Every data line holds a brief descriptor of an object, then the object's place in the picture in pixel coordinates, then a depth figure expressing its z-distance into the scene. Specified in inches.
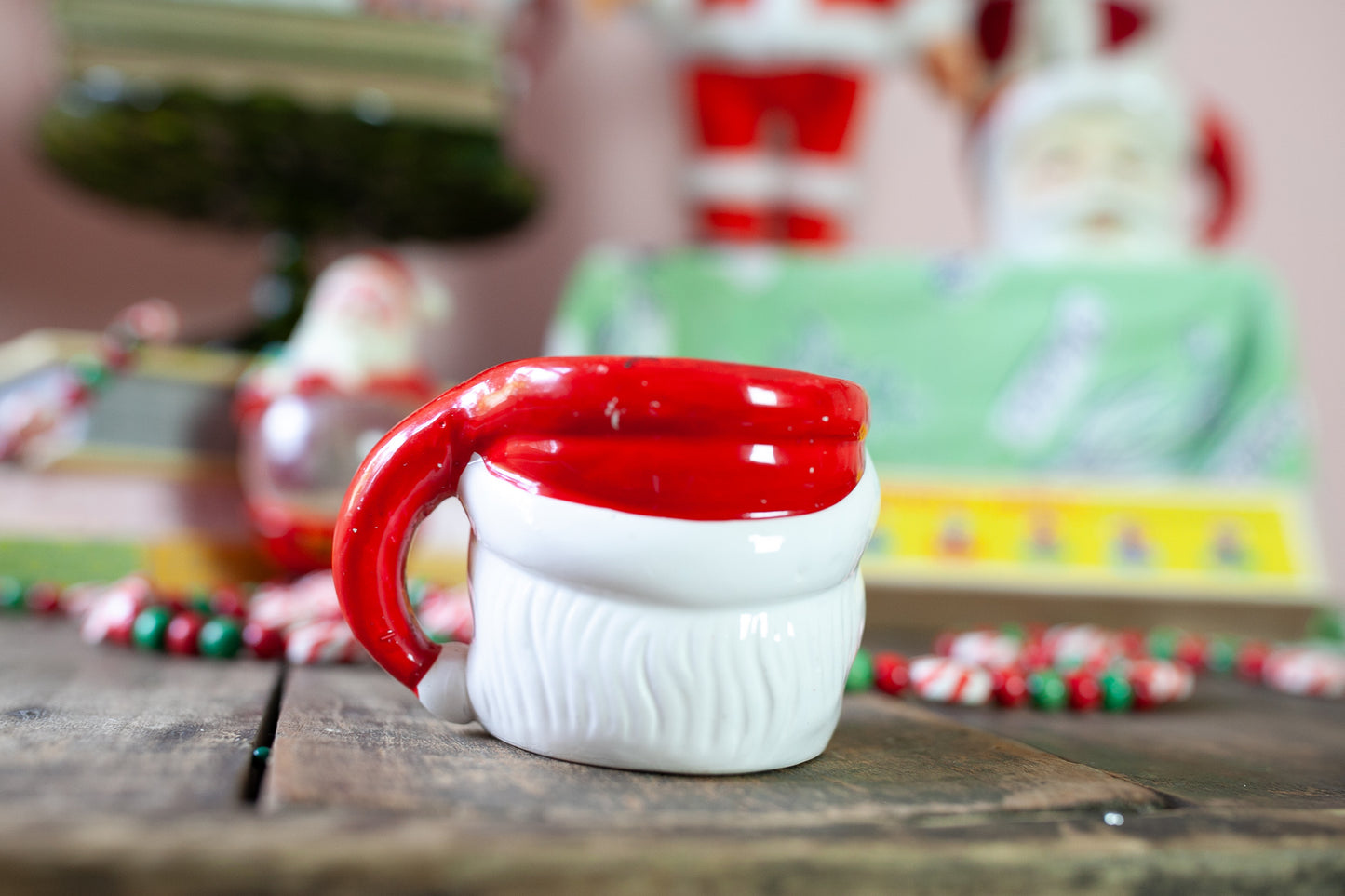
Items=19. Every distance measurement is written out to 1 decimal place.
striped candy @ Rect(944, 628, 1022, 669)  27.8
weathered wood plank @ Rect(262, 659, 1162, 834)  11.8
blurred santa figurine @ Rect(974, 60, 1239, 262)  47.2
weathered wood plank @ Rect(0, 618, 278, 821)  11.1
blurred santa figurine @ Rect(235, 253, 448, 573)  34.3
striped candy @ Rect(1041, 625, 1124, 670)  28.3
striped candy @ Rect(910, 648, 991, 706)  23.1
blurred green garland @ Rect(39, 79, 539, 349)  40.6
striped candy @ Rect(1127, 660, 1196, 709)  24.7
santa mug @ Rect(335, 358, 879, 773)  14.5
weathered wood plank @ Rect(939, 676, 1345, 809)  15.9
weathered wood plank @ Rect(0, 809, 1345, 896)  9.1
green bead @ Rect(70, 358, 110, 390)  37.6
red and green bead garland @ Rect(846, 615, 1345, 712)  23.5
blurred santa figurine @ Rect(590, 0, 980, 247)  49.2
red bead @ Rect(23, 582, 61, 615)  31.2
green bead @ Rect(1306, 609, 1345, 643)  39.6
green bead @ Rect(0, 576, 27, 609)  31.2
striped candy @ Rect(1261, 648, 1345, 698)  29.7
